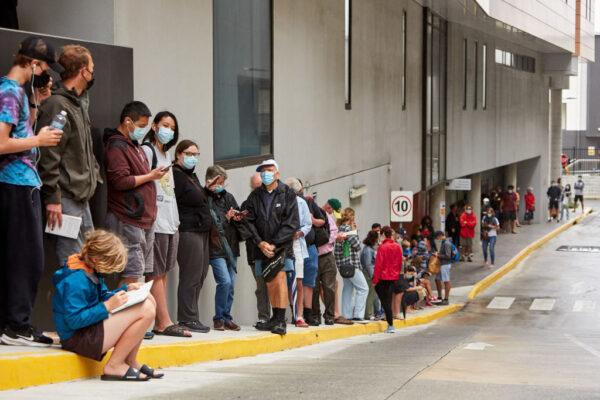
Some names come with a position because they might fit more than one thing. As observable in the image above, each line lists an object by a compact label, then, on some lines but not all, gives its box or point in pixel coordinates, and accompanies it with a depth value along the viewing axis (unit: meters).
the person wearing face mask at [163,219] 11.08
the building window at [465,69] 43.88
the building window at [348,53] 25.00
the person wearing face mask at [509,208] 53.22
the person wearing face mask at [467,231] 39.40
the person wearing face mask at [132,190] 10.26
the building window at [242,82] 15.78
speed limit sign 29.22
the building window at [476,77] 45.97
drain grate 46.28
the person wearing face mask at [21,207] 8.41
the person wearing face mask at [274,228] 13.23
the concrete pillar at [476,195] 50.35
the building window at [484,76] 47.53
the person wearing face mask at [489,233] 37.97
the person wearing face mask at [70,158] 9.07
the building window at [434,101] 36.53
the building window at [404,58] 32.41
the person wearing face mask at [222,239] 12.84
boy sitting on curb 8.22
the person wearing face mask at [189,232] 12.14
